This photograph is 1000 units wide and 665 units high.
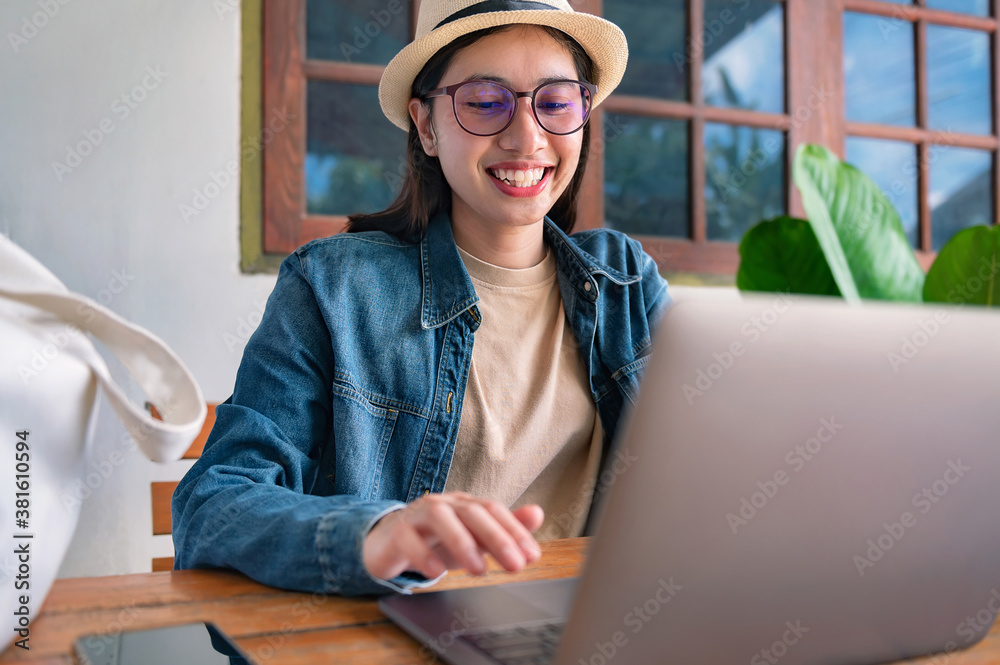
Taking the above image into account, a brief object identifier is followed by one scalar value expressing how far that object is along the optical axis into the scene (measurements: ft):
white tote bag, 1.40
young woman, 3.29
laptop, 1.25
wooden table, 1.68
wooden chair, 4.34
